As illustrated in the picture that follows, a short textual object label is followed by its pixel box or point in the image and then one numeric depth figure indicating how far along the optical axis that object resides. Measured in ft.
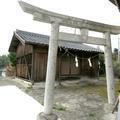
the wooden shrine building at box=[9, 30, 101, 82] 24.72
